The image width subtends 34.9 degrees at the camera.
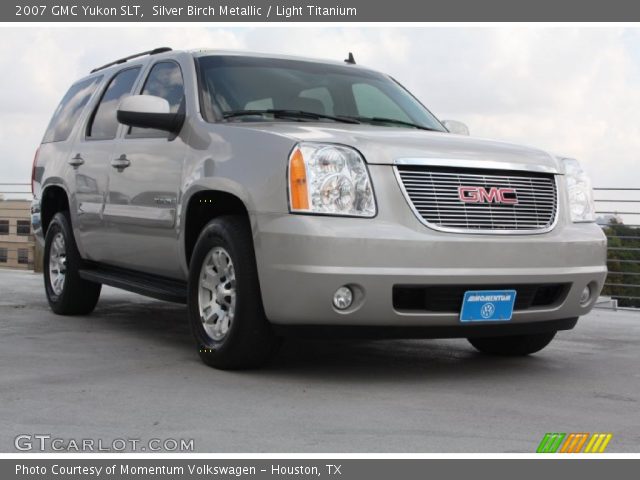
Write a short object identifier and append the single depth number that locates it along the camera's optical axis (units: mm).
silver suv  5203
